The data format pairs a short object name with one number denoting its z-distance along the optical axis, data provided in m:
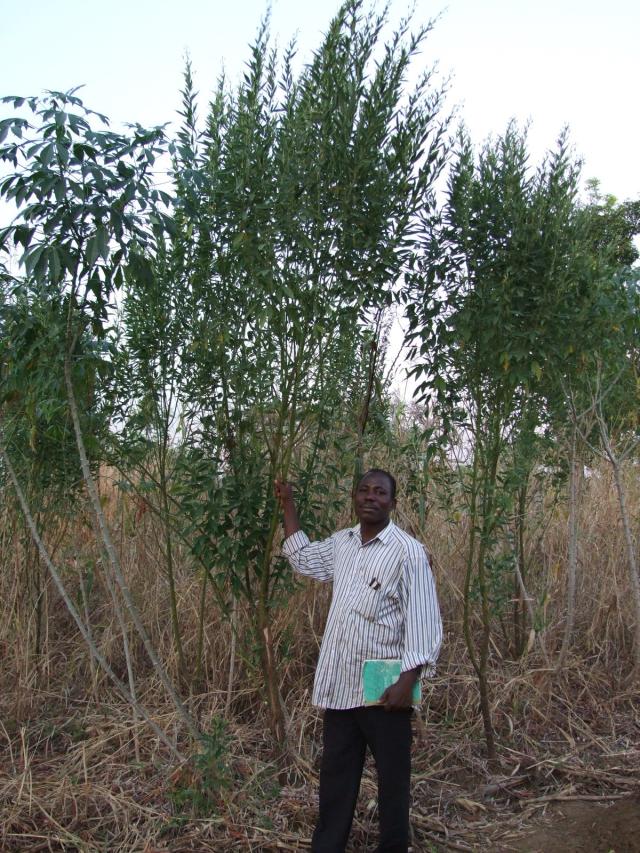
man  3.26
